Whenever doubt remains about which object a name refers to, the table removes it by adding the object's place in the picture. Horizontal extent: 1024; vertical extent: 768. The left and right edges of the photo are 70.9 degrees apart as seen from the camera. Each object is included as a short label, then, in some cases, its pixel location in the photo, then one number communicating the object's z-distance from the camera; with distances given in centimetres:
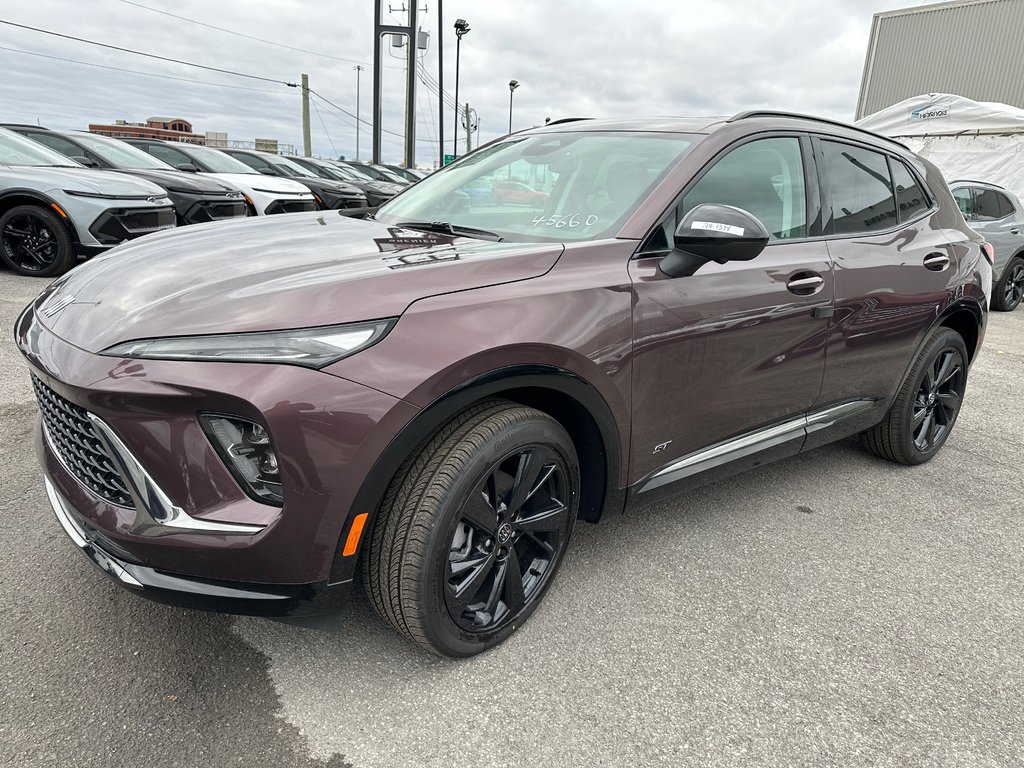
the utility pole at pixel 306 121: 4472
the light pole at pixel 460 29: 3019
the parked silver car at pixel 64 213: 678
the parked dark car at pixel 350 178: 1259
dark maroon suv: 163
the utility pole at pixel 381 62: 2433
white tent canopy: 1414
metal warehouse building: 1983
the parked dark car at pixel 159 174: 804
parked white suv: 914
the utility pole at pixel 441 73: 2727
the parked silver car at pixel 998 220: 902
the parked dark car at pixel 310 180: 1119
